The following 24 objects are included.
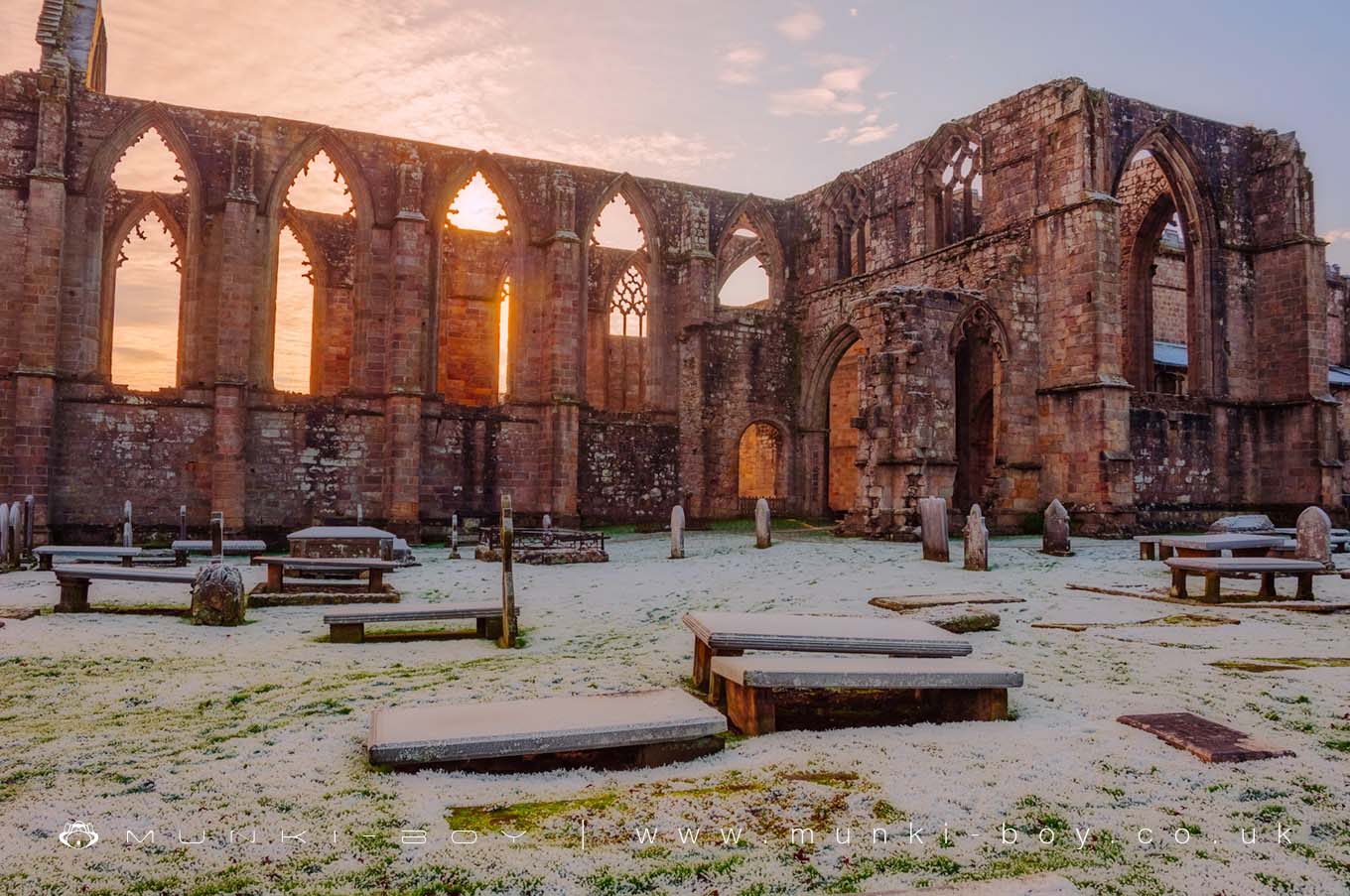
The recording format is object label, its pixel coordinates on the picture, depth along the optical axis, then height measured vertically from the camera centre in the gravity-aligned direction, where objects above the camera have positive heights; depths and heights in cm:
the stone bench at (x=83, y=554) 1073 -102
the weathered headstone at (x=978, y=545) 1177 -81
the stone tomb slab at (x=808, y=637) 464 -84
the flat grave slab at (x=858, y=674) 414 -93
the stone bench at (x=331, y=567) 936 -95
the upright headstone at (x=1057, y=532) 1382 -73
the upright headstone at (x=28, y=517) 1383 -67
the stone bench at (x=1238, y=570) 856 -82
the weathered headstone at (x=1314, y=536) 1098 -60
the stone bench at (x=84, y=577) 789 -92
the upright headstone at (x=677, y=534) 1421 -85
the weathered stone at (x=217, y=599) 757 -106
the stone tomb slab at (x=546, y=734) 348 -106
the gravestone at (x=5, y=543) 1188 -93
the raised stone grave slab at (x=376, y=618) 670 -107
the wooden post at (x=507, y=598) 667 -91
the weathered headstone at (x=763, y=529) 1567 -82
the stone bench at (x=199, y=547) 1242 -103
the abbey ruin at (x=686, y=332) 1747 +349
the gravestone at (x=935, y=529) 1319 -68
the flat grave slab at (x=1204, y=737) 367 -112
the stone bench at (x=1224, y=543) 1096 -72
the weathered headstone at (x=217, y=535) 1189 -80
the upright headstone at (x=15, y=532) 1215 -79
